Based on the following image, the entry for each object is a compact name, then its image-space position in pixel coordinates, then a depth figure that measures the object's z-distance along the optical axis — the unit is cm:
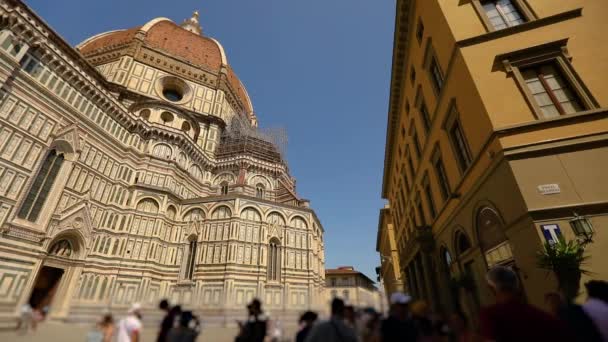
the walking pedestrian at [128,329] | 566
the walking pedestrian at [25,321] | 1284
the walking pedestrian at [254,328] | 565
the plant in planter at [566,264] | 542
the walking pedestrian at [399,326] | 349
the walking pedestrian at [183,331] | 506
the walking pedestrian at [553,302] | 416
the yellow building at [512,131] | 653
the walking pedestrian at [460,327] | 472
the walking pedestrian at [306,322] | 520
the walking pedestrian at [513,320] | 196
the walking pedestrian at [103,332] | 634
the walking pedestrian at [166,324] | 585
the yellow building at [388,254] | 3103
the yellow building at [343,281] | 4834
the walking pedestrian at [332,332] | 295
